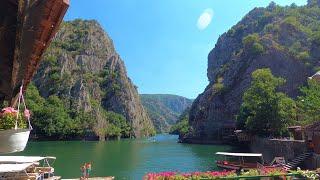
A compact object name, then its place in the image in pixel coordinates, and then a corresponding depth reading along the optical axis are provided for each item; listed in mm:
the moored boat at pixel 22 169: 15027
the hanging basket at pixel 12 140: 4132
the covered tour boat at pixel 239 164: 29107
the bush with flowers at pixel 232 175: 8152
